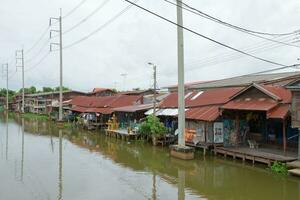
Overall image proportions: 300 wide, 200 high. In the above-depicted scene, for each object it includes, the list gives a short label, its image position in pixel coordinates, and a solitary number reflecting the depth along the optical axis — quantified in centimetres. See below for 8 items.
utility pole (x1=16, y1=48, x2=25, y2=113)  9305
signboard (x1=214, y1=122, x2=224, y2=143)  2571
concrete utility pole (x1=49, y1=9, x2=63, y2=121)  5534
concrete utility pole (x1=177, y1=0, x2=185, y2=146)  2470
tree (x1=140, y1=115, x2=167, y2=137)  3033
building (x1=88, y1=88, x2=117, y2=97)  6519
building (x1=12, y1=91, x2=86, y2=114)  7575
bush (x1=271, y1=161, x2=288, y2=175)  1935
